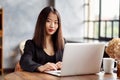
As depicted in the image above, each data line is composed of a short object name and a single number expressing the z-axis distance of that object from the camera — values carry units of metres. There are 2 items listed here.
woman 2.37
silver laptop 1.90
